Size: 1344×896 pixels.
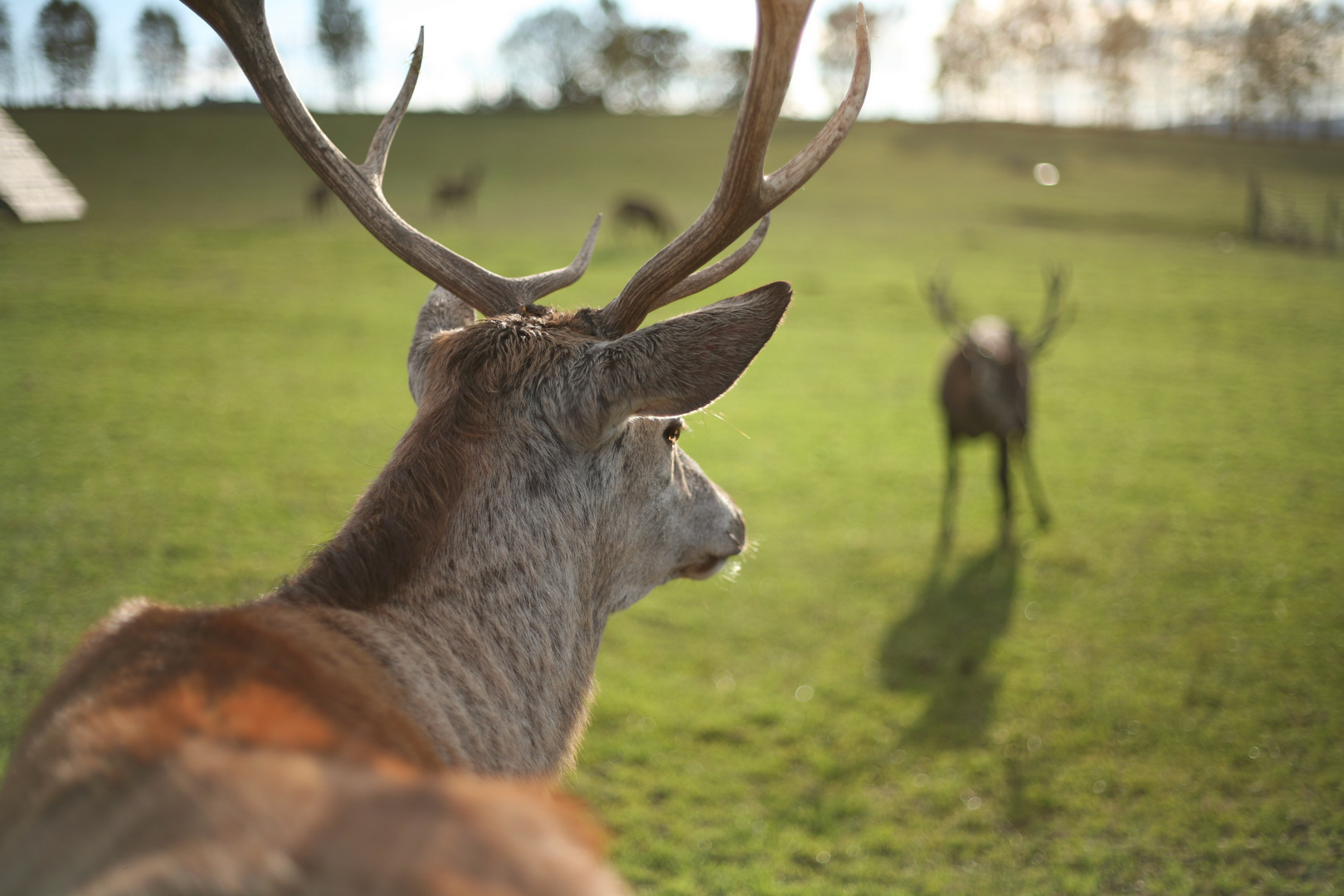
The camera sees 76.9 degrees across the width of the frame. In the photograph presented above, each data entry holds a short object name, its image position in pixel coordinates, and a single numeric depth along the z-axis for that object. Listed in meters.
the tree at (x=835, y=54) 75.23
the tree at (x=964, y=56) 78.75
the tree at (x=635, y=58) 81.88
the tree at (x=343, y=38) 54.66
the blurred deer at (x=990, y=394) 8.27
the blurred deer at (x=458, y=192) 33.16
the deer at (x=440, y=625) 0.90
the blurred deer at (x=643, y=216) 31.56
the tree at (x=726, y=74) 83.19
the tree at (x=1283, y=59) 63.12
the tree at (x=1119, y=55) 76.31
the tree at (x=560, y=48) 80.94
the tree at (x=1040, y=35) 79.06
